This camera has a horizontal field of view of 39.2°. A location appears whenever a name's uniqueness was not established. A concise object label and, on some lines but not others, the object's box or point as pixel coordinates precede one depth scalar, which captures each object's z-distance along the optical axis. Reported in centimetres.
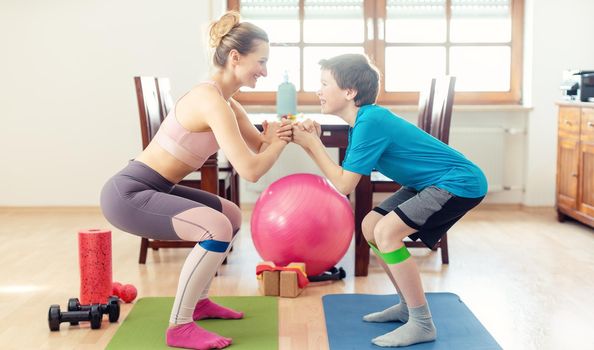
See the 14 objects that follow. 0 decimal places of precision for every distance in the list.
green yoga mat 286
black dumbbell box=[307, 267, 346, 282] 377
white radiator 571
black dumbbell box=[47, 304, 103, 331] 302
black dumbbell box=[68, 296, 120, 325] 311
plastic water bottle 482
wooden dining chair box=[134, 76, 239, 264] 404
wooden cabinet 489
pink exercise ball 358
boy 281
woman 275
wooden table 392
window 584
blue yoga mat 283
